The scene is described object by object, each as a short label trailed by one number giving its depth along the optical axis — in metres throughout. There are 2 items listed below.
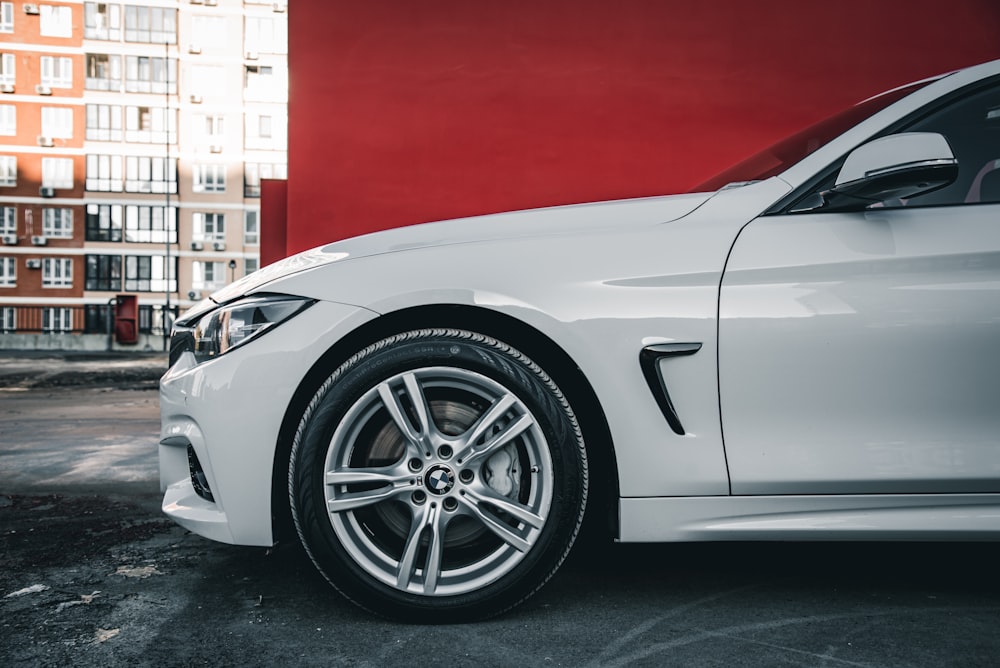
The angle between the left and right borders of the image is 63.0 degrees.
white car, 1.94
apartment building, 45.81
